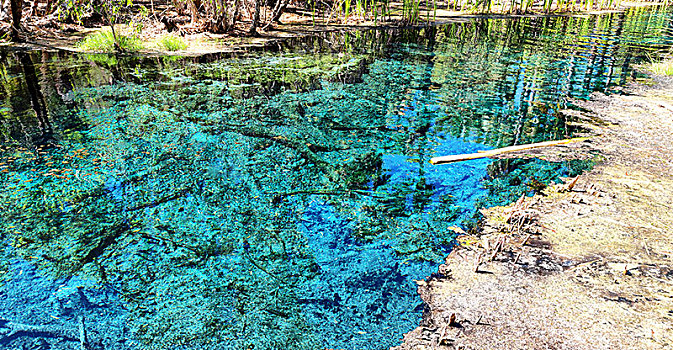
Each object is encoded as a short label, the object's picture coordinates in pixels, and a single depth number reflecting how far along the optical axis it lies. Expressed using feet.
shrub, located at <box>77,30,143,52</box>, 29.19
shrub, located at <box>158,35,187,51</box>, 29.89
